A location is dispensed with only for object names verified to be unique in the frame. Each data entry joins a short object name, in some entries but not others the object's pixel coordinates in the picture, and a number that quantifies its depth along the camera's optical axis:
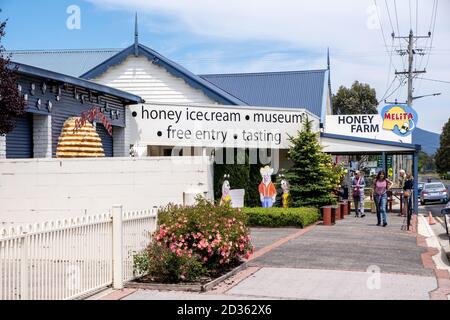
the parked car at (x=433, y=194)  40.72
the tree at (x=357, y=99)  75.12
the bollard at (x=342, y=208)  22.99
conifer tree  21.00
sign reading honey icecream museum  20.58
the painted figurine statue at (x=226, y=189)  19.83
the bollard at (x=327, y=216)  19.17
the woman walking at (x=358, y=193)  23.67
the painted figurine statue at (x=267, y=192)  20.72
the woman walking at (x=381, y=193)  18.52
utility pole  44.44
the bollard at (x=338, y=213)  22.12
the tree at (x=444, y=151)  96.75
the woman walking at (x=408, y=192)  18.36
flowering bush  9.40
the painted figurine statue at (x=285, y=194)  21.06
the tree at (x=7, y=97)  11.13
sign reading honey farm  30.38
